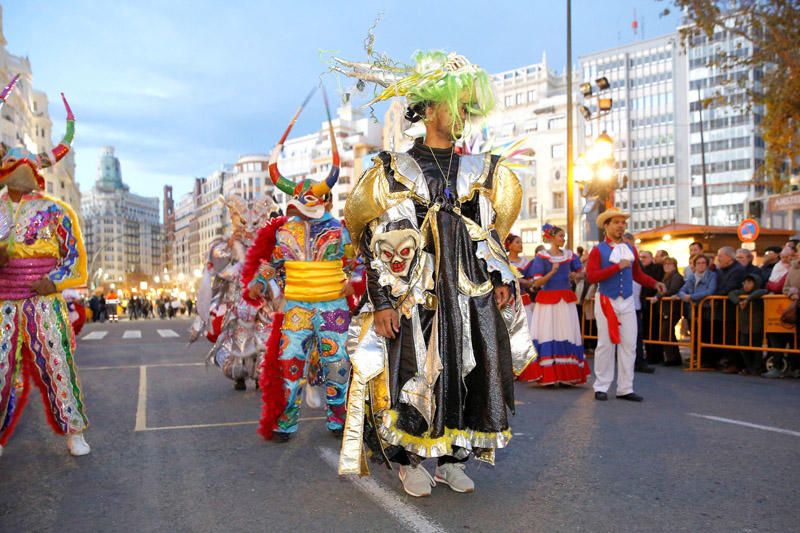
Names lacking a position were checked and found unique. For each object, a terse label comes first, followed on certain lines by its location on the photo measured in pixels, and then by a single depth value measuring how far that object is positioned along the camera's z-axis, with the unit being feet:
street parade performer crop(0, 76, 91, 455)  16.01
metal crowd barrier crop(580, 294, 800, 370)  33.78
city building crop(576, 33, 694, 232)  312.29
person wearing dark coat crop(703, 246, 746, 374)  35.86
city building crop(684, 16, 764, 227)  296.51
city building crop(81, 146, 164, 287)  555.69
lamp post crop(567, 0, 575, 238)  60.80
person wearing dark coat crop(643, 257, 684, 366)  39.01
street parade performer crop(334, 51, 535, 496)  12.76
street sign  52.75
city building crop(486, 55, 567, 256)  287.69
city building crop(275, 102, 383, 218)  374.75
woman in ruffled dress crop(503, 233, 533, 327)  31.78
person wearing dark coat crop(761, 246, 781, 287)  36.52
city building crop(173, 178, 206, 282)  563.89
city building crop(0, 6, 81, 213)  232.53
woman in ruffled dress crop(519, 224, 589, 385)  28.91
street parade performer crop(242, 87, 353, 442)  18.34
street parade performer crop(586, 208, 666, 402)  24.64
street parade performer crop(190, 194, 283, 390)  27.53
